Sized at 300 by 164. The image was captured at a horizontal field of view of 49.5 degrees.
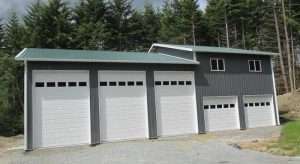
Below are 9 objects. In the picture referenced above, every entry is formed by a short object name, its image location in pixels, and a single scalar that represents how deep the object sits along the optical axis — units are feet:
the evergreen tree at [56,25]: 104.06
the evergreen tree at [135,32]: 123.34
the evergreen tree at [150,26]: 130.93
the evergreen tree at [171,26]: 129.18
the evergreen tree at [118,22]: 118.42
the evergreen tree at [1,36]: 116.20
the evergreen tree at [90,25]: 107.04
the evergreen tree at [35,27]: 101.76
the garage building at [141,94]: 49.90
